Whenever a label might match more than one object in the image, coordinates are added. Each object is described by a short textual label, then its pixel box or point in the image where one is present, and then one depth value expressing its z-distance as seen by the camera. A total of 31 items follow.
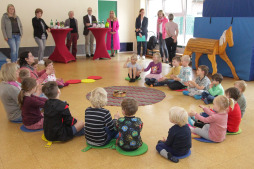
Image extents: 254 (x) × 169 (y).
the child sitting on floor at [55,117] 2.85
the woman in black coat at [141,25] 9.21
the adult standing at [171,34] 7.75
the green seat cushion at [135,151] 2.74
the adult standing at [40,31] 8.02
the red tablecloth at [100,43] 8.76
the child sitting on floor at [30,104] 3.15
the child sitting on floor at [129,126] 2.64
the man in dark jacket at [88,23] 9.32
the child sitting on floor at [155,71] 5.69
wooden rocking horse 6.02
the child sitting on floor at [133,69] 5.89
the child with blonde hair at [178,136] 2.56
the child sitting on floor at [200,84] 4.60
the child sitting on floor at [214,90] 4.14
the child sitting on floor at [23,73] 3.81
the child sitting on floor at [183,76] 5.11
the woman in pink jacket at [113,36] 9.79
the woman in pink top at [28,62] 4.46
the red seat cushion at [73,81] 5.81
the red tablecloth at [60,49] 8.31
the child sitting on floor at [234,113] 3.11
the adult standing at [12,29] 7.21
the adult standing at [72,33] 9.00
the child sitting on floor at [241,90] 3.46
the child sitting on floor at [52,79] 4.57
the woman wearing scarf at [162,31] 8.46
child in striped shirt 2.73
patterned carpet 4.50
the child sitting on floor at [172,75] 5.39
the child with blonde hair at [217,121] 2.83
